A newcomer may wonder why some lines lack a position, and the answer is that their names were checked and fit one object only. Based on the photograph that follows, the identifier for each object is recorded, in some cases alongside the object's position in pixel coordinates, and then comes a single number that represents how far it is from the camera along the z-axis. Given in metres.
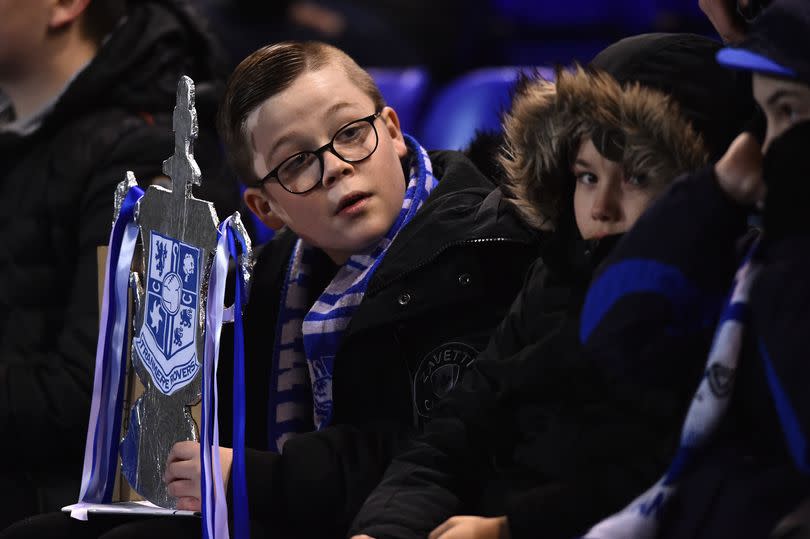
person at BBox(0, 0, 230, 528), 5.40
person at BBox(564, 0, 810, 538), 4.65
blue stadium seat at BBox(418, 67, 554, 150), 6.06
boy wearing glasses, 5.04
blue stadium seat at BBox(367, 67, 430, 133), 6.29
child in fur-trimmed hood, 4.78
